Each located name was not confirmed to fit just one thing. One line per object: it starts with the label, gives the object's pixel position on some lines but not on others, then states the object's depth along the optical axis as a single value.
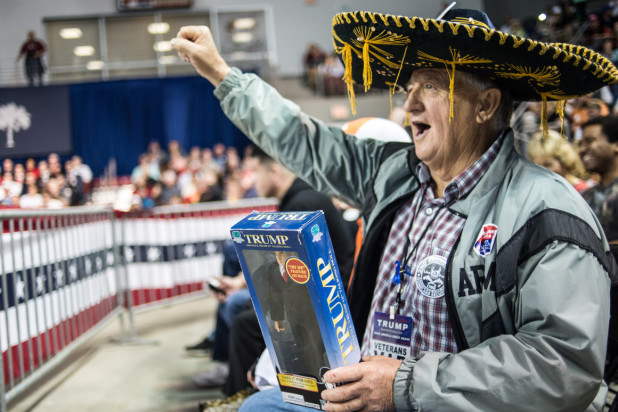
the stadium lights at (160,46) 15.54
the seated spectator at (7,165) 11.78
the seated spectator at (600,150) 3.26
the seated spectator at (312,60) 14.99
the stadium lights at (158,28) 15.72
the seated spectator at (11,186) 11.02
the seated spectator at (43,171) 11.91
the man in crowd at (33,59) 14.14
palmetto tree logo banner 12.22
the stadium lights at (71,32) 15.49
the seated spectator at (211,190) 7.42
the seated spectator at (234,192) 8.38
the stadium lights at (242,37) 15.69
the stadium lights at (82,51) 15.25
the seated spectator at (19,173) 11.67
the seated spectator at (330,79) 14.10
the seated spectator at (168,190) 10.16
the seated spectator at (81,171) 12.71
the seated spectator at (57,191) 10.34
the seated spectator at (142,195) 9.85
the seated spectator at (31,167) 12.19
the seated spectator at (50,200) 9.70
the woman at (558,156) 3.84
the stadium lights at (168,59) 15.52
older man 1.06
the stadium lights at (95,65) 15.27
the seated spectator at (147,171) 11.52
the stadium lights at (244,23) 15.85
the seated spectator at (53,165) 12.28
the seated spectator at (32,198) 10.09
